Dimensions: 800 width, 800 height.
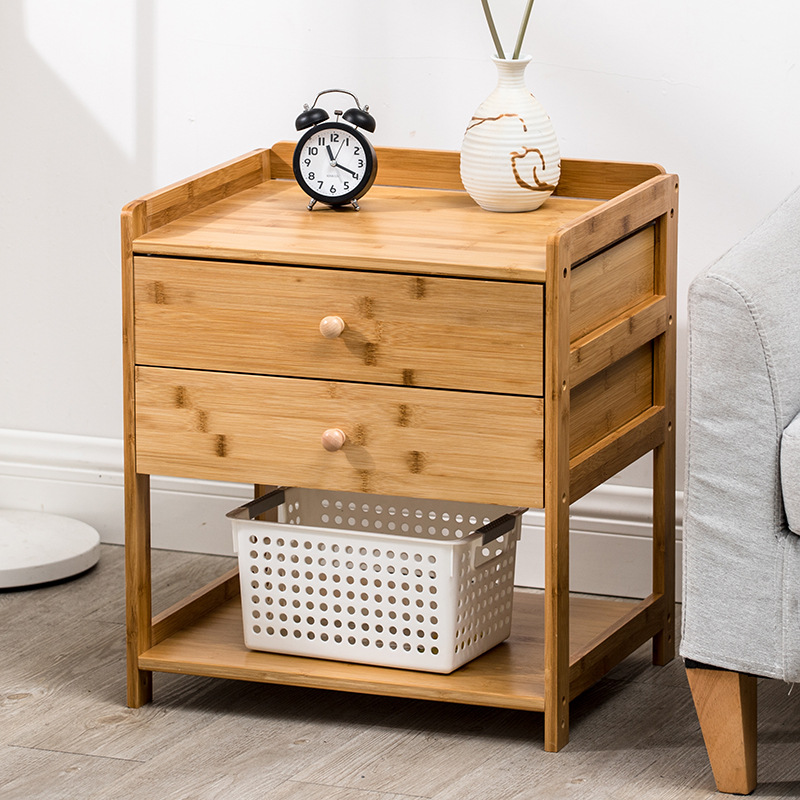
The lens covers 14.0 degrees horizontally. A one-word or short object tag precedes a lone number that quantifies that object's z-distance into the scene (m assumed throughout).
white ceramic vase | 3.21
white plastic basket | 3.13
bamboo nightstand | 3.02
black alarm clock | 3.22
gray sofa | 2.89
